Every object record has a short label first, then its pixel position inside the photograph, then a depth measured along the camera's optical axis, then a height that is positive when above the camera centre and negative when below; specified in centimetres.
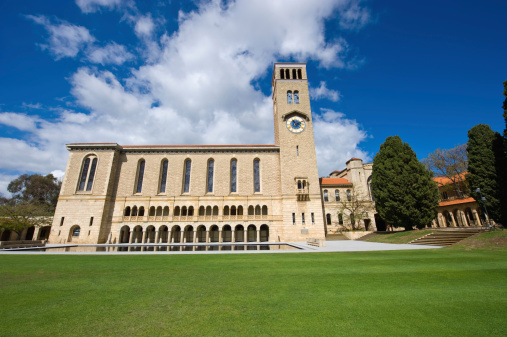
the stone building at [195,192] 3453 +632
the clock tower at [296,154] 3494 +1237
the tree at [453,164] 3562 +1031
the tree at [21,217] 3200 +262
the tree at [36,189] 5356 +1059
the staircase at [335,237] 3628 -77
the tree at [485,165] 2267 +645
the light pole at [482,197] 2158 +300
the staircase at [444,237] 1955 -56
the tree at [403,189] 2848 +525
